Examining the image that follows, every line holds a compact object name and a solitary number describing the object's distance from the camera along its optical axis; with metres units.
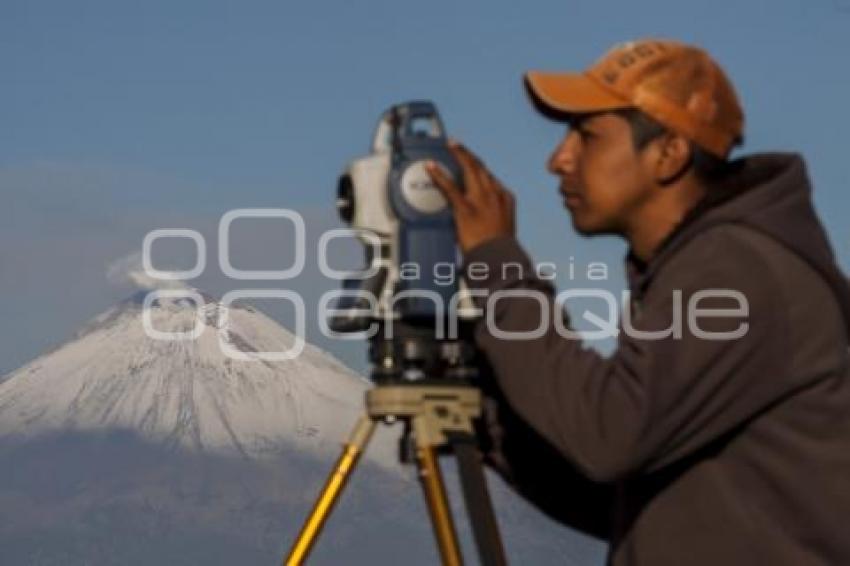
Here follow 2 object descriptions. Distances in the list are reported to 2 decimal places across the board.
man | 7.45
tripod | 8.95
